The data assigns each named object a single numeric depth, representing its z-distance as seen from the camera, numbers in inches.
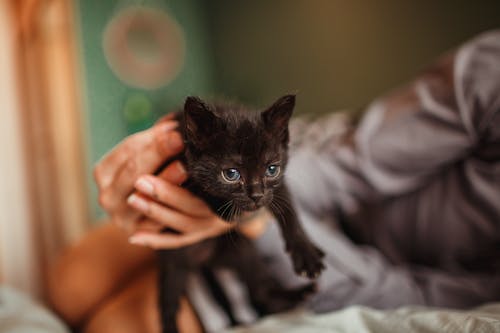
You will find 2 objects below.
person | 14.9
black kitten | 12.8
